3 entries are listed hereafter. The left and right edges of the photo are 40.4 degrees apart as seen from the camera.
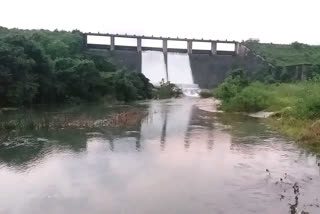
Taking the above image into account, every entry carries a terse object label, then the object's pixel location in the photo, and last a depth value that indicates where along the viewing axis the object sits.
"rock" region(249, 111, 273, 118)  27.94
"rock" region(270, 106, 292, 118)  25.03
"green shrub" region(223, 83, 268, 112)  31.05
